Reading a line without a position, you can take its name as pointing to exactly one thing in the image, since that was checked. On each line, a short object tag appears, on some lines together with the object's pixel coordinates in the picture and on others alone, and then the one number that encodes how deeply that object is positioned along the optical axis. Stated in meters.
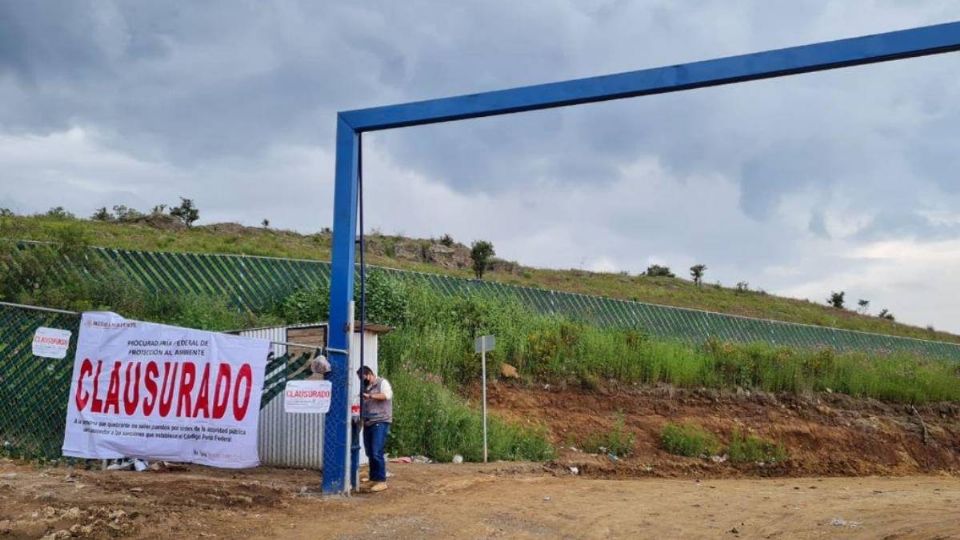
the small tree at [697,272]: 56.53
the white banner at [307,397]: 10.51
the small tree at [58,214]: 36.66
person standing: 11.24
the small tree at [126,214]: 40.91
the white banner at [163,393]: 10.41
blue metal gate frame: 9.45
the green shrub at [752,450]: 18.53
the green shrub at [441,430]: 15.18
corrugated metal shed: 12.23
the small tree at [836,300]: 61.31
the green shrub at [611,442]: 17.53
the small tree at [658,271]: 57.88
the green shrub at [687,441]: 18.17
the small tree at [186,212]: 42.97
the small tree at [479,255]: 37.02
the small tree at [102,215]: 41.91
